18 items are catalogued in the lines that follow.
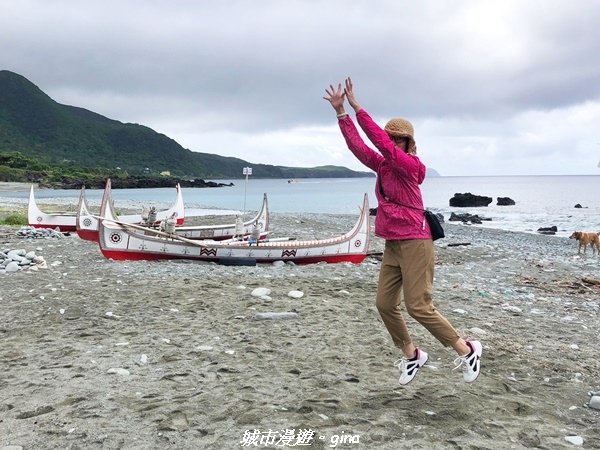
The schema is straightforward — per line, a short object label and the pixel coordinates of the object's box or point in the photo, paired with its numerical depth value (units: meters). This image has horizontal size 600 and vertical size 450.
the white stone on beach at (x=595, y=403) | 4.72
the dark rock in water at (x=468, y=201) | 67.25
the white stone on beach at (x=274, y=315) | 7.84
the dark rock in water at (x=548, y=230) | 35.69
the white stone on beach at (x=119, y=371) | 5.46
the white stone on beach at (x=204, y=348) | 6.32
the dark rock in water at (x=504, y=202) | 69.86
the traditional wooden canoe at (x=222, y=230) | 18.81
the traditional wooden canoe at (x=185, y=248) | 13.95
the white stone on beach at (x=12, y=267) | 11.33
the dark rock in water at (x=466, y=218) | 44.64
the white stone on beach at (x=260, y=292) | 9.39
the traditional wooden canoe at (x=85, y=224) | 19.52
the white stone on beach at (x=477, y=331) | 7.33
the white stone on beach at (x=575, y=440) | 4.03
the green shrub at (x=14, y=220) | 26.75
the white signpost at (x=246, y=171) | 21.38
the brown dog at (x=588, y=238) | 20.50
